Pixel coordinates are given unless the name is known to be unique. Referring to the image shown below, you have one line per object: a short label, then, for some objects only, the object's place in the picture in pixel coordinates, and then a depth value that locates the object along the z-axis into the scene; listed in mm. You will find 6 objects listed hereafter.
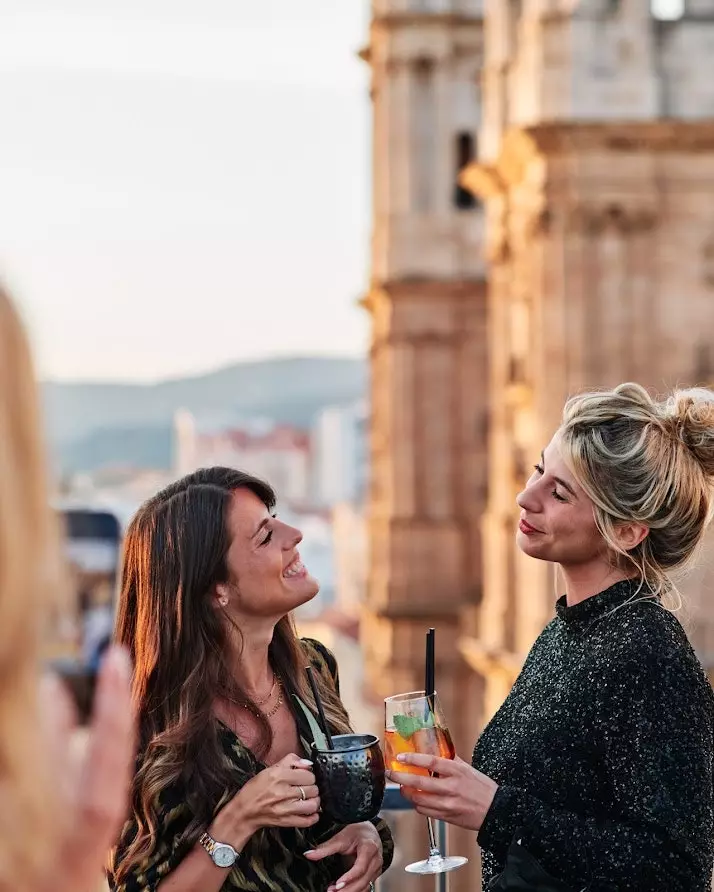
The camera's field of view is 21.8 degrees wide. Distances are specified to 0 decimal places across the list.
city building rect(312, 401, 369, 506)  185875
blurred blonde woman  2553
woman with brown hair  4406
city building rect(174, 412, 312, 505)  179500
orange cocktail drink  4555
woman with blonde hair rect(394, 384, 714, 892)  4293
